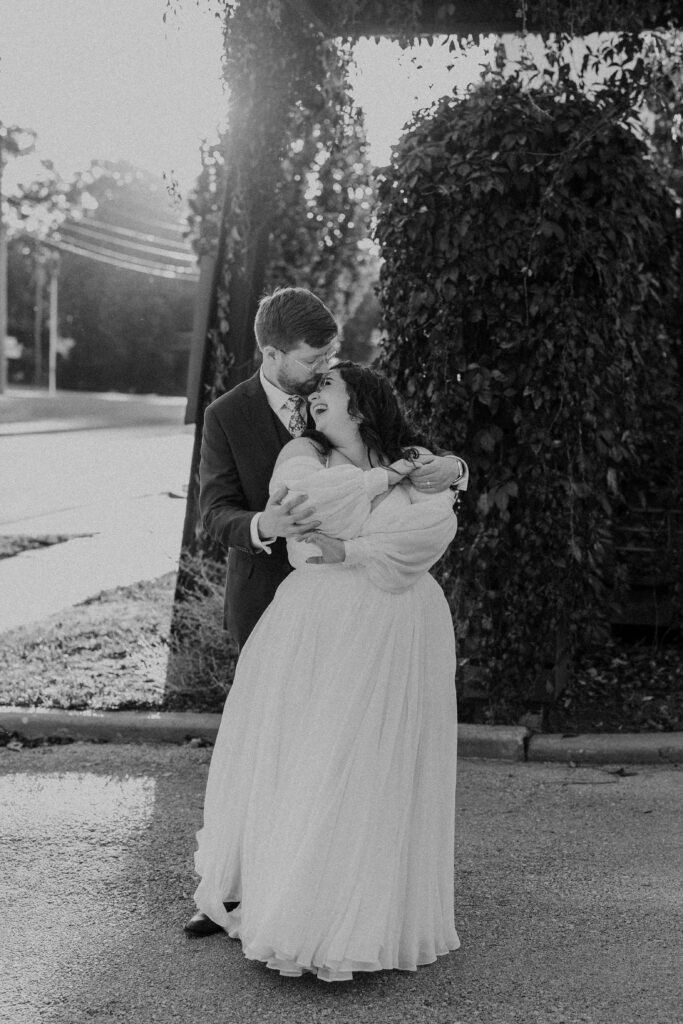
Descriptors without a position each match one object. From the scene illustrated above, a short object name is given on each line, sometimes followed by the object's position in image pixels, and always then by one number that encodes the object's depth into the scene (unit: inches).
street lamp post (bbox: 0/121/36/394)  1763.0
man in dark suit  148.0
